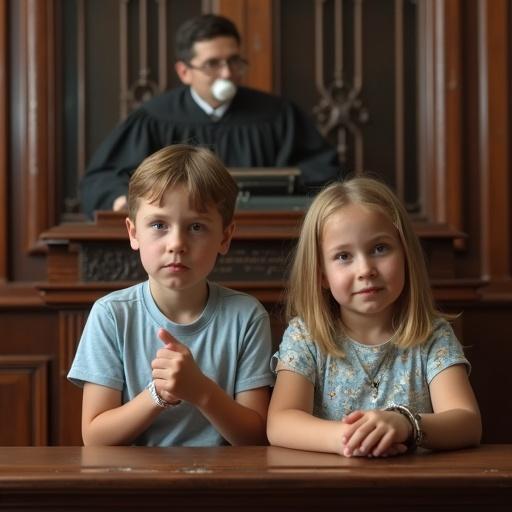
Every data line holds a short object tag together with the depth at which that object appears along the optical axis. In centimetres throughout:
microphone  362
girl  223
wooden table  181
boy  222
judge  361
